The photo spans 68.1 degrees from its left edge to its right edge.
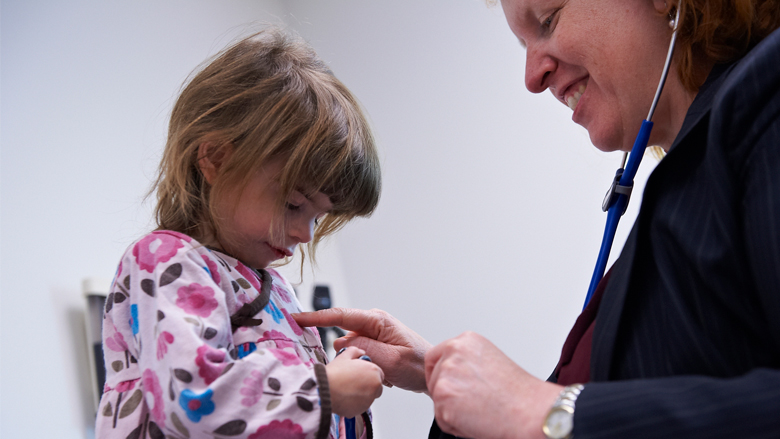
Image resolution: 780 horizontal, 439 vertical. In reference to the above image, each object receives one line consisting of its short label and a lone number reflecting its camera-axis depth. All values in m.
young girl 0.70
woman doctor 0.50
